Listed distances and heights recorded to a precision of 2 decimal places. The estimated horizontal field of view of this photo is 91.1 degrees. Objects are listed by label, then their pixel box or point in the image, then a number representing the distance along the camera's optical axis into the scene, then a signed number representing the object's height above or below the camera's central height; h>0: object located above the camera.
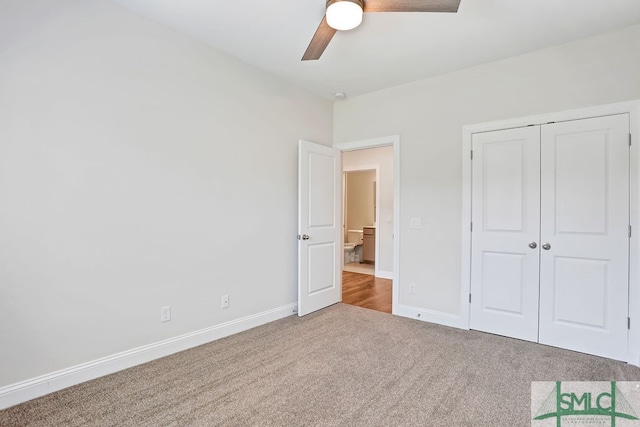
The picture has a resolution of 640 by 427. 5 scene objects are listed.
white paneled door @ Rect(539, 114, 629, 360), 2.55 -0.18
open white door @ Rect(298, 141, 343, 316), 3.63 -0.17
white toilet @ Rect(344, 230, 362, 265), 7.35 -0.76
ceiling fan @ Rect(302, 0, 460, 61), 1.79 +1.22
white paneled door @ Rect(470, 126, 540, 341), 2.91 -0.17
